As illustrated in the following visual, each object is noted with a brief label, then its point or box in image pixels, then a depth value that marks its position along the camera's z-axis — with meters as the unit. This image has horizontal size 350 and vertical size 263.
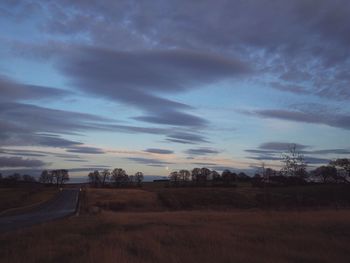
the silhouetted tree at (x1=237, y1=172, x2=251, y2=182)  176.20
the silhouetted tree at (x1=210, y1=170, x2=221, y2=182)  172.76
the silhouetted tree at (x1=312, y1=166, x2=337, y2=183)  77.42
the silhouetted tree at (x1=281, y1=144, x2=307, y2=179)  47.29
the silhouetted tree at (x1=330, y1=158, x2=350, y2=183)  75.46
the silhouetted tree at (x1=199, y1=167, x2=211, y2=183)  170.24
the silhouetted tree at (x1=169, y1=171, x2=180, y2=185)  187.50
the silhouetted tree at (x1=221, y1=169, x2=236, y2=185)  166.25
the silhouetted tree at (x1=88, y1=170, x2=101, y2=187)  188.38
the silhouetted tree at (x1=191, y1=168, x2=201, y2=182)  183.50
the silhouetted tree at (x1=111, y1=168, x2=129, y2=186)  189.04
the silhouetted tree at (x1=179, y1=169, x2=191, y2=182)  193.91
